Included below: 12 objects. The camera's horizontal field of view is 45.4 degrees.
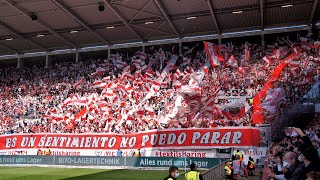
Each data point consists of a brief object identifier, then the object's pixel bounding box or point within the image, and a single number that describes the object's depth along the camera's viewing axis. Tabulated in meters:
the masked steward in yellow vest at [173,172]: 9.55
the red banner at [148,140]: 30.38
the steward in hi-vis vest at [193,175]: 11.62
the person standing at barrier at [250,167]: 23.02
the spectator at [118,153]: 33.84
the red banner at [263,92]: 30.58
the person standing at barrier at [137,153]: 32.84
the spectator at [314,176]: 5.57
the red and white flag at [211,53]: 42.06
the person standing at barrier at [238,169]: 19.32
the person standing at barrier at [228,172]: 17.72
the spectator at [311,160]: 6.96
